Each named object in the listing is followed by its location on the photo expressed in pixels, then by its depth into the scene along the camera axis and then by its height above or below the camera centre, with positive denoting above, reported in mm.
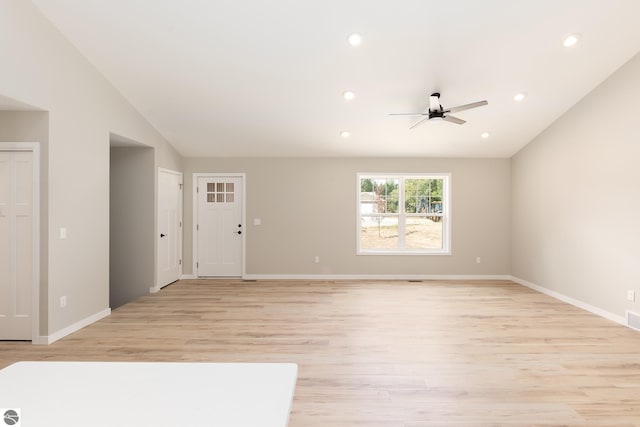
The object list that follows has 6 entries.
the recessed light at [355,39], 3684 +1787
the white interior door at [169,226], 6078 -240
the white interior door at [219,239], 6988 -503
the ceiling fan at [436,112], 4334 +1213
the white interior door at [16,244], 3617 -311
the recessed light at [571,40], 3701 +1785
